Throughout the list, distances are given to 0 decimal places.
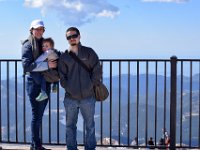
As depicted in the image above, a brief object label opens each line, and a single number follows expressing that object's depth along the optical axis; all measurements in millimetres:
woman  6305
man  6152
